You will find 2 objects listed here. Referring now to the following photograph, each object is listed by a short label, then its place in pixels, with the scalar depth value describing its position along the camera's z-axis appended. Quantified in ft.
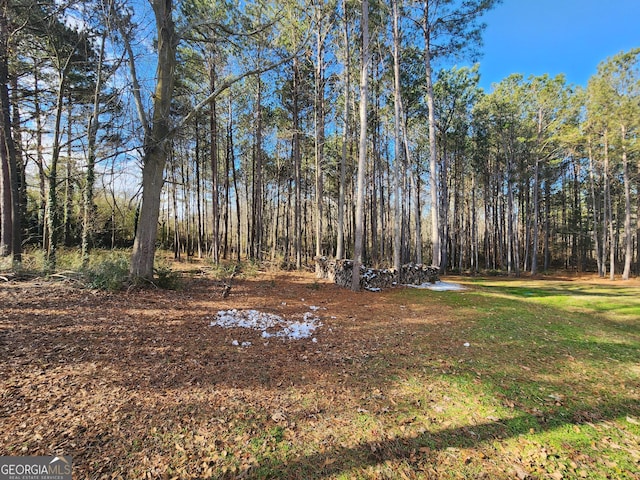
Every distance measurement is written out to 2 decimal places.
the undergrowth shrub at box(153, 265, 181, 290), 22.58
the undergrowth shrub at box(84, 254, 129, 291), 19.43
